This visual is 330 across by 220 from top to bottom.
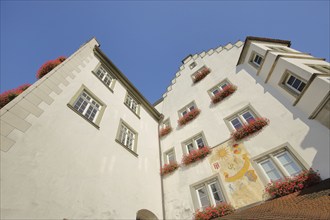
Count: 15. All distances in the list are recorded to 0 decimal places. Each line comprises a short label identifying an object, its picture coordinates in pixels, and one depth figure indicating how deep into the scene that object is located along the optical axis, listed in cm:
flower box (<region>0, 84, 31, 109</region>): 785
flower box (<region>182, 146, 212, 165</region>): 1041
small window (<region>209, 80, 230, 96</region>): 1365
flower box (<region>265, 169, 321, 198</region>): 650
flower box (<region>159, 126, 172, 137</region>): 1439
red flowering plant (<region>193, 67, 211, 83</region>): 1606
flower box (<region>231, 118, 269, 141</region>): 921
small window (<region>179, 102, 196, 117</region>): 1489
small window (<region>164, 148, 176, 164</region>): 1244
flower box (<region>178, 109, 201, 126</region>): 1328
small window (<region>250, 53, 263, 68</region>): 1217
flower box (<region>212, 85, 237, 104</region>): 1218
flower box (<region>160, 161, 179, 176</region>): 1130
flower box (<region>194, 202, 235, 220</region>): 767
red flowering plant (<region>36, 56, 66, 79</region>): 1030
